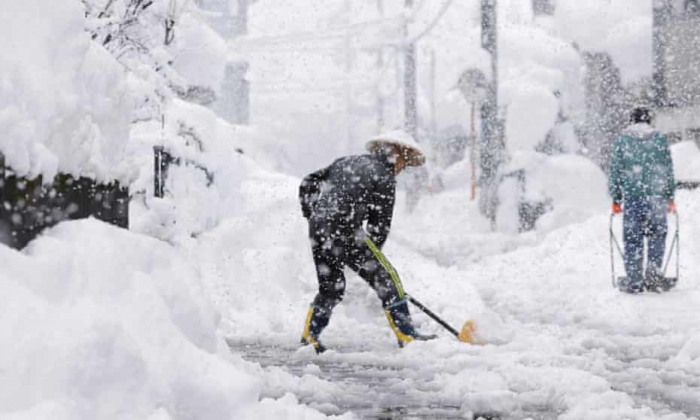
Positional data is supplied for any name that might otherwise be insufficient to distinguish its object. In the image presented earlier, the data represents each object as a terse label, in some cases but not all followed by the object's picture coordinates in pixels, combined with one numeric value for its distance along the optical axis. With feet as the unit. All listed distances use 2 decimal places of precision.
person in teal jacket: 64.75
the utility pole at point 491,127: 146.00
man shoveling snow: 41.88
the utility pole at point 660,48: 146.51
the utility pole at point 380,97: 282.64
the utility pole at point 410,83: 194.49
